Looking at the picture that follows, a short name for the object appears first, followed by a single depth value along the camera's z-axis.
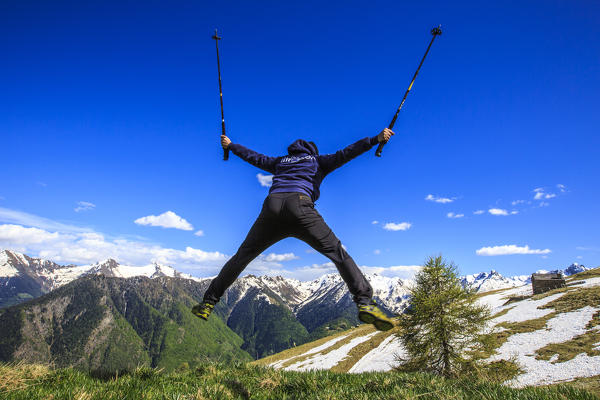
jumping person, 5.25
